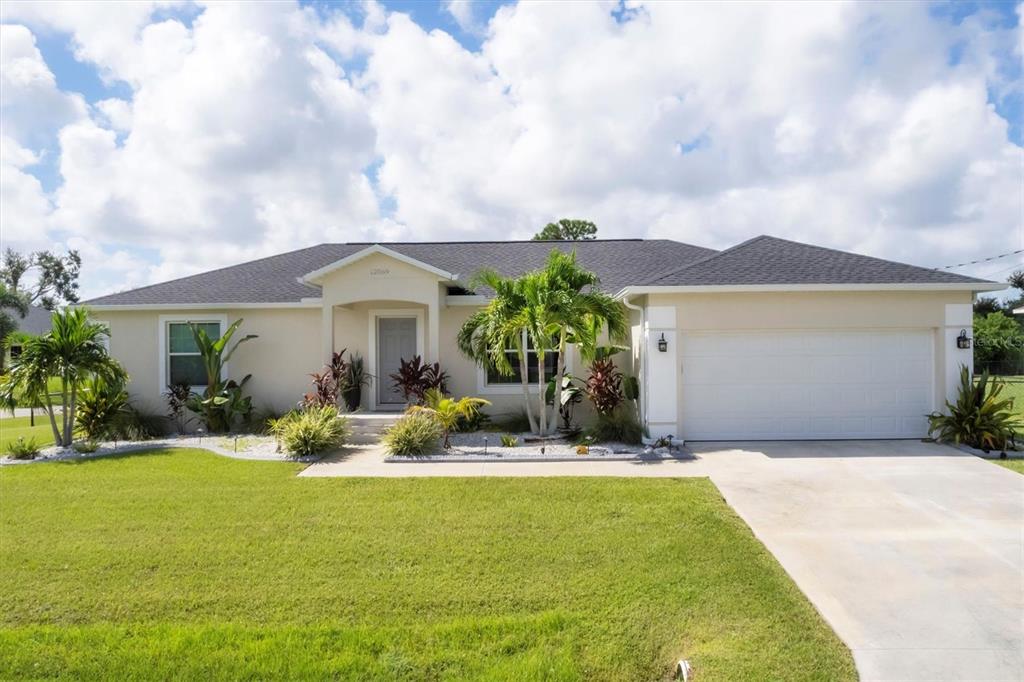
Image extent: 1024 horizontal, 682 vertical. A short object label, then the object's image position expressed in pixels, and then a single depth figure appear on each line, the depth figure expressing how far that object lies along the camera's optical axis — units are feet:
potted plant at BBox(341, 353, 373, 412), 46.32
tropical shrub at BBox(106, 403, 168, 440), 43.62
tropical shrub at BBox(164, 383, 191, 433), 46.34
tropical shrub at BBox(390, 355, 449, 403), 43.52
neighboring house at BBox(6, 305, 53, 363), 137.65
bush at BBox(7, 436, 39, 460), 35.86
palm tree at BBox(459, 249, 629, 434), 36.09
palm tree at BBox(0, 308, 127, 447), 37.27
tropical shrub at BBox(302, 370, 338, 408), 42.88
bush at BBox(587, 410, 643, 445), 37.60
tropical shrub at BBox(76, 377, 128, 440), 42.98
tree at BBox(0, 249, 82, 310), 173.27
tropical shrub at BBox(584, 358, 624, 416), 39.88
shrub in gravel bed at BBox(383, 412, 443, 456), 34.65
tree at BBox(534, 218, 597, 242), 146.51
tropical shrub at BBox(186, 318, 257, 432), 44.88
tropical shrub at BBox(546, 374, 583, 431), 41.04
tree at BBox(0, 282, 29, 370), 104.34
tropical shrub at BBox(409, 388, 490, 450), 37.52
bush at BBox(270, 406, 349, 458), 34.78
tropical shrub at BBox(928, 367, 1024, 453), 33.90
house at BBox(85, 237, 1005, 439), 37.22
